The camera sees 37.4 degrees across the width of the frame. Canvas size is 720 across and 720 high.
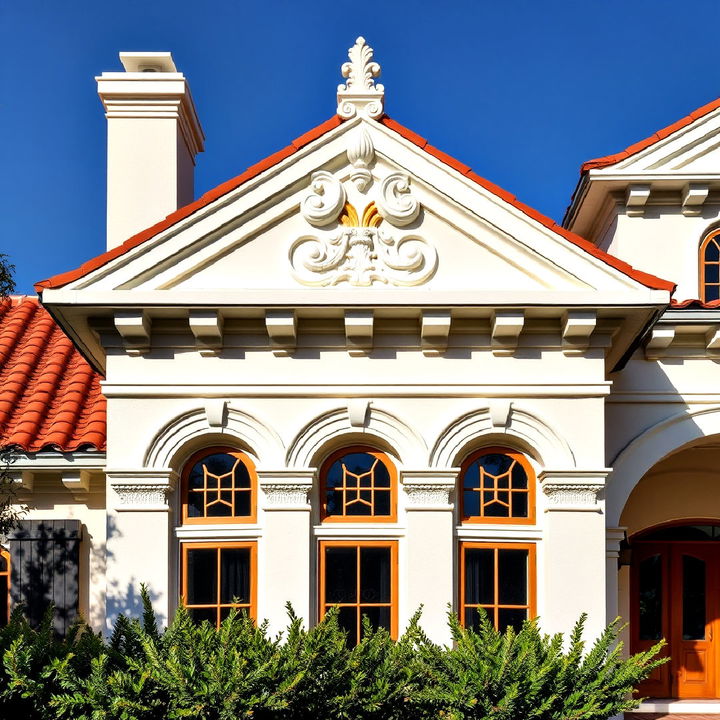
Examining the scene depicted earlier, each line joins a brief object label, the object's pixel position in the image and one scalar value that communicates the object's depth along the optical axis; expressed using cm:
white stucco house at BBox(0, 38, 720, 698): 1030
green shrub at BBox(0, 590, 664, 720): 844
